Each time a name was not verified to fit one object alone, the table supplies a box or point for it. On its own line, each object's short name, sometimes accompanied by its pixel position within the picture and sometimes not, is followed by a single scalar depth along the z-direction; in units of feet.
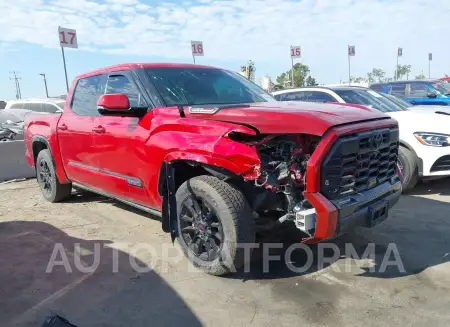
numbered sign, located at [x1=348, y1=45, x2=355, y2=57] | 70.33
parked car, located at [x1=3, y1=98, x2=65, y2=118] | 44.86
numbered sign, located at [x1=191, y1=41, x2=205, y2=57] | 48.90
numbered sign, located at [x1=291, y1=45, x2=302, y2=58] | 58.90
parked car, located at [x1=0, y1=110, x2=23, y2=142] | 38.37
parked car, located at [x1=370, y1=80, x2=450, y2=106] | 37.27
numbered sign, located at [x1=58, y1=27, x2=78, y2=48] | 35.27
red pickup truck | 9.63
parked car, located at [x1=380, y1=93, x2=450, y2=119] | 22.13
